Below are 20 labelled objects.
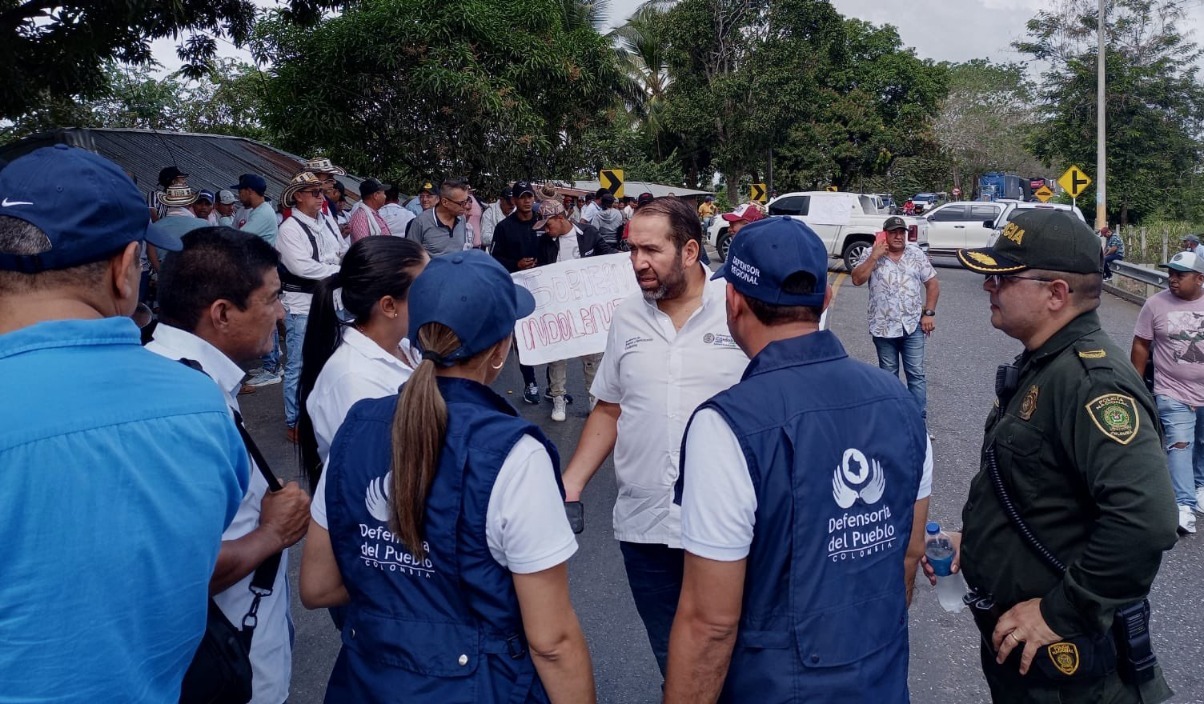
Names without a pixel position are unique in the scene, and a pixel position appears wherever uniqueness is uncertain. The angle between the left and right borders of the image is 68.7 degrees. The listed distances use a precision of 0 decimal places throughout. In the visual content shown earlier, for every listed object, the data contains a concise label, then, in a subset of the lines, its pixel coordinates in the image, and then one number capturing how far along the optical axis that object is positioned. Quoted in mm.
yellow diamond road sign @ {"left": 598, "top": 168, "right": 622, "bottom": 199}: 20141
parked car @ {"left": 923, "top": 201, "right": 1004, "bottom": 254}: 23703
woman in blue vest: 1778
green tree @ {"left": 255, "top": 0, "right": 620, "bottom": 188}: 14508
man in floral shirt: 7285
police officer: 2141
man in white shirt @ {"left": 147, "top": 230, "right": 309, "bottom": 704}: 2170
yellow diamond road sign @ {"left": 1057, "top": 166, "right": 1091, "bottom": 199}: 21953
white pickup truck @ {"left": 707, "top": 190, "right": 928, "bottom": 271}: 21344
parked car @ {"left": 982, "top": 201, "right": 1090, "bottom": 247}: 22683
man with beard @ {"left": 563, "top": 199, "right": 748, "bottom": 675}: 2965
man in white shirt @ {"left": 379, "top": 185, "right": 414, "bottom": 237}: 11781
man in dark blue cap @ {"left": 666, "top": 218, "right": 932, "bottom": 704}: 1865
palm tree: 39906
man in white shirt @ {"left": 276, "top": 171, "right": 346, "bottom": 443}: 7090
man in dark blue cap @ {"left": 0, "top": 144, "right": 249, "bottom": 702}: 1340
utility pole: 22062
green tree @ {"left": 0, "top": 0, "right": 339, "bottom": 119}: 8562
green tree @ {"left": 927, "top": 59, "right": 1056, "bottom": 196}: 48281
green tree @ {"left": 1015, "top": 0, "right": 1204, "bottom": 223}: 27000
